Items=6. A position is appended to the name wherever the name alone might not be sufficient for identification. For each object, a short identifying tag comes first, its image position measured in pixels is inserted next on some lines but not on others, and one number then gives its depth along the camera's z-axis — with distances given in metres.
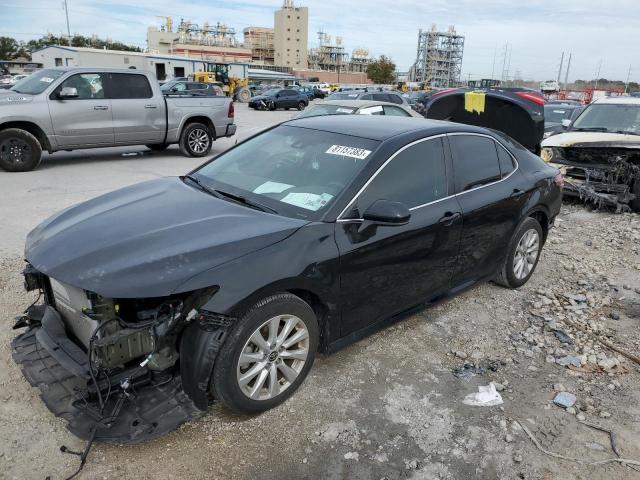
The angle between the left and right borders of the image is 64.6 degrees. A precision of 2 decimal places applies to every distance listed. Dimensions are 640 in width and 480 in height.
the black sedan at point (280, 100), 31.98
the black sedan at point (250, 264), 2.62
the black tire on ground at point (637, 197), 8.06
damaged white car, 7.98
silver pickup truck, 9.21
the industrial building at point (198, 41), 93.56
